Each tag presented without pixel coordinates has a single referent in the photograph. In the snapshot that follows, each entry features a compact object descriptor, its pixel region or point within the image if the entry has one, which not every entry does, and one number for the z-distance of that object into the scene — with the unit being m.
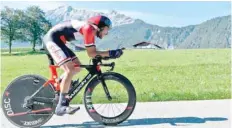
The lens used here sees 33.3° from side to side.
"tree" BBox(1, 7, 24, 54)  102.50
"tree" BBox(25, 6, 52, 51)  106.05
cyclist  5.86
